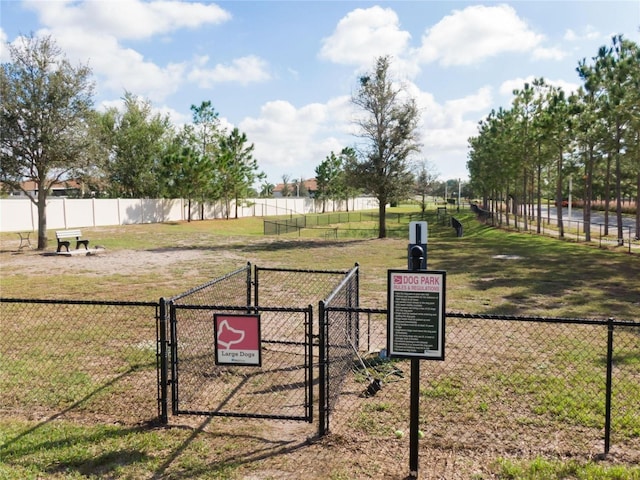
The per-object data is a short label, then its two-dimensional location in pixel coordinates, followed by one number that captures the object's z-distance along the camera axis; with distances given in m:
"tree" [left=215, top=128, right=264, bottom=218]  52.12
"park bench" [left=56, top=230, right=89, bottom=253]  20.06
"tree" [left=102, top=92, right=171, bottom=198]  51.66
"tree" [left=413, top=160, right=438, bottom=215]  30.71
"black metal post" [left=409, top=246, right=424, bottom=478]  4.05
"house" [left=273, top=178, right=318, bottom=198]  124.12
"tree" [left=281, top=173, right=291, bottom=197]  114.75
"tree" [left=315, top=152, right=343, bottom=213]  81.50
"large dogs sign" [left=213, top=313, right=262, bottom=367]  4.83
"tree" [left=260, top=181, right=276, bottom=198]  96.09
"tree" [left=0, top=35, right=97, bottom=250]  20.33
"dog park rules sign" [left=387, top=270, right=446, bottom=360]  3.90
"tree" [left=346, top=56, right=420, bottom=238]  29.77
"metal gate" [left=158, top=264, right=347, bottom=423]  5.02
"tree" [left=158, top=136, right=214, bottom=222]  46.06
